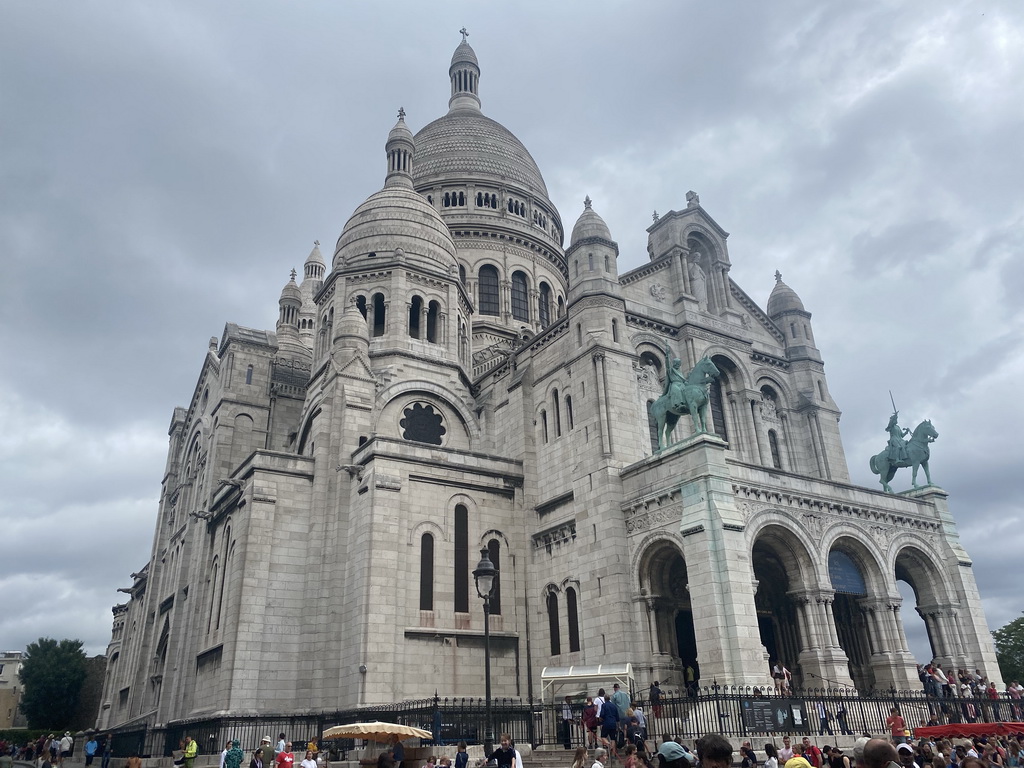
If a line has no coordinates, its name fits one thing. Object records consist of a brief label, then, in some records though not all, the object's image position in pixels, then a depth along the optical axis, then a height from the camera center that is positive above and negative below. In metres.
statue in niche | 36.28 +18.74
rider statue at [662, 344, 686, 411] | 27.75 +11.06
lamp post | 19.52 +3.63
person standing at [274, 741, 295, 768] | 20.42 -0.29
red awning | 16.66 -0.15
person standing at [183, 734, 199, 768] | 23.70 -0.07
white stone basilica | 26.97 +7.77
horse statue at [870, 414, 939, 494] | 32.22 +10.02
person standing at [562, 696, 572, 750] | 22.98 +0.13
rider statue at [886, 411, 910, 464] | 32.47 +10.58
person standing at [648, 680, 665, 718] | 21.41 +0.82
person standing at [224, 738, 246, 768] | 20.85 -0.20
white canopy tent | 25.34 +1.78
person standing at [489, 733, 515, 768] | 15.34 -0.28
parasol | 18.72 +0.25
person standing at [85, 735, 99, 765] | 33.19 +0.14
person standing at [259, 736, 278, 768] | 22.08 -0.15
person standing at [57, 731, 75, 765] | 35.09 +0.35
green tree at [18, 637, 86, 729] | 63.09 +4.83
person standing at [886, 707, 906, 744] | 18.45 +0.00
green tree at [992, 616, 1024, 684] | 58.08 +4.86
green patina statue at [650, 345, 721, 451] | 27.39 +10.60
